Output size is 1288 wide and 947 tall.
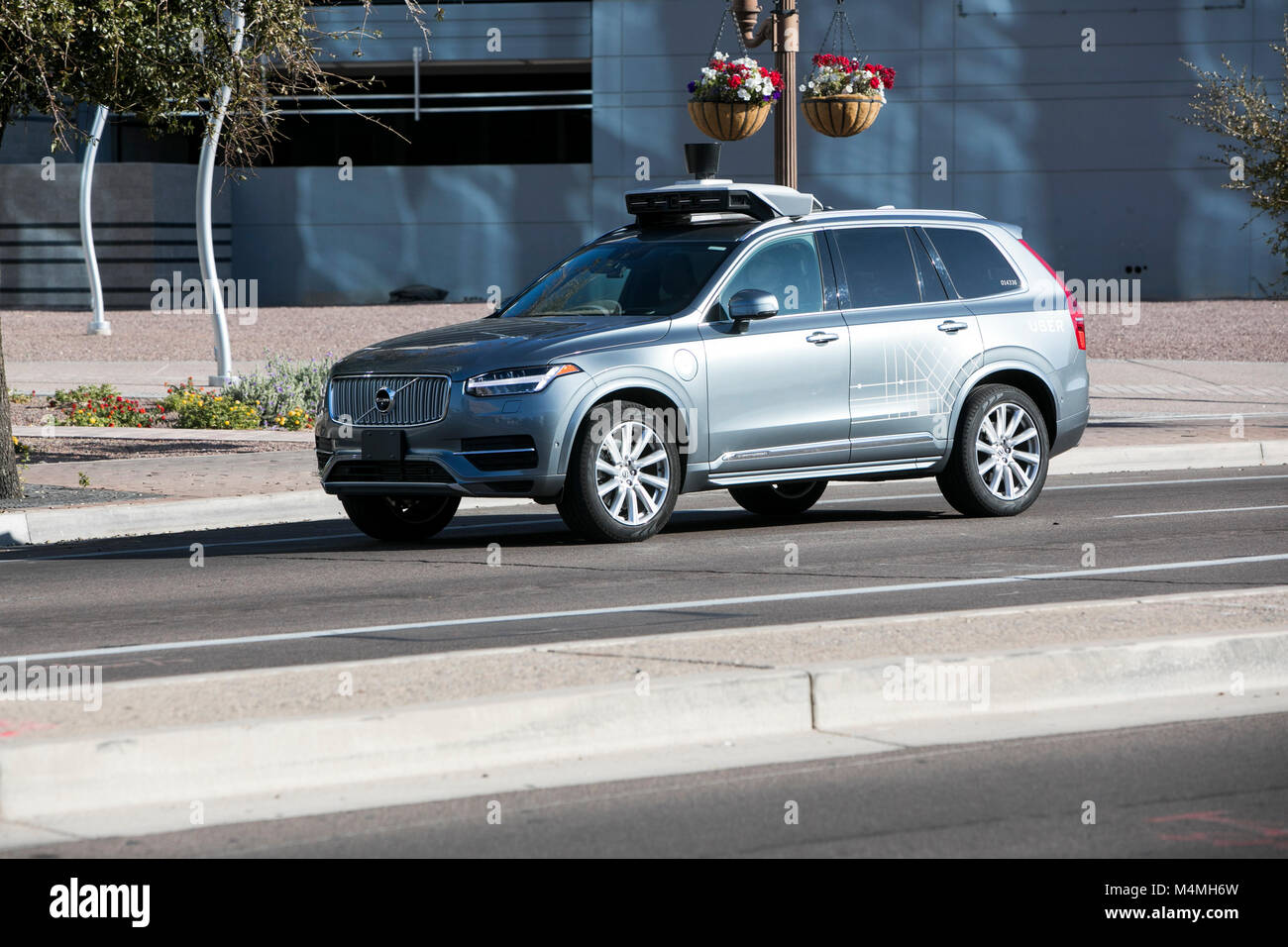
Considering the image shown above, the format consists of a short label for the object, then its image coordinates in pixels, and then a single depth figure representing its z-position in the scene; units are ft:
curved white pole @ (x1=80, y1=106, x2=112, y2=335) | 109.81
